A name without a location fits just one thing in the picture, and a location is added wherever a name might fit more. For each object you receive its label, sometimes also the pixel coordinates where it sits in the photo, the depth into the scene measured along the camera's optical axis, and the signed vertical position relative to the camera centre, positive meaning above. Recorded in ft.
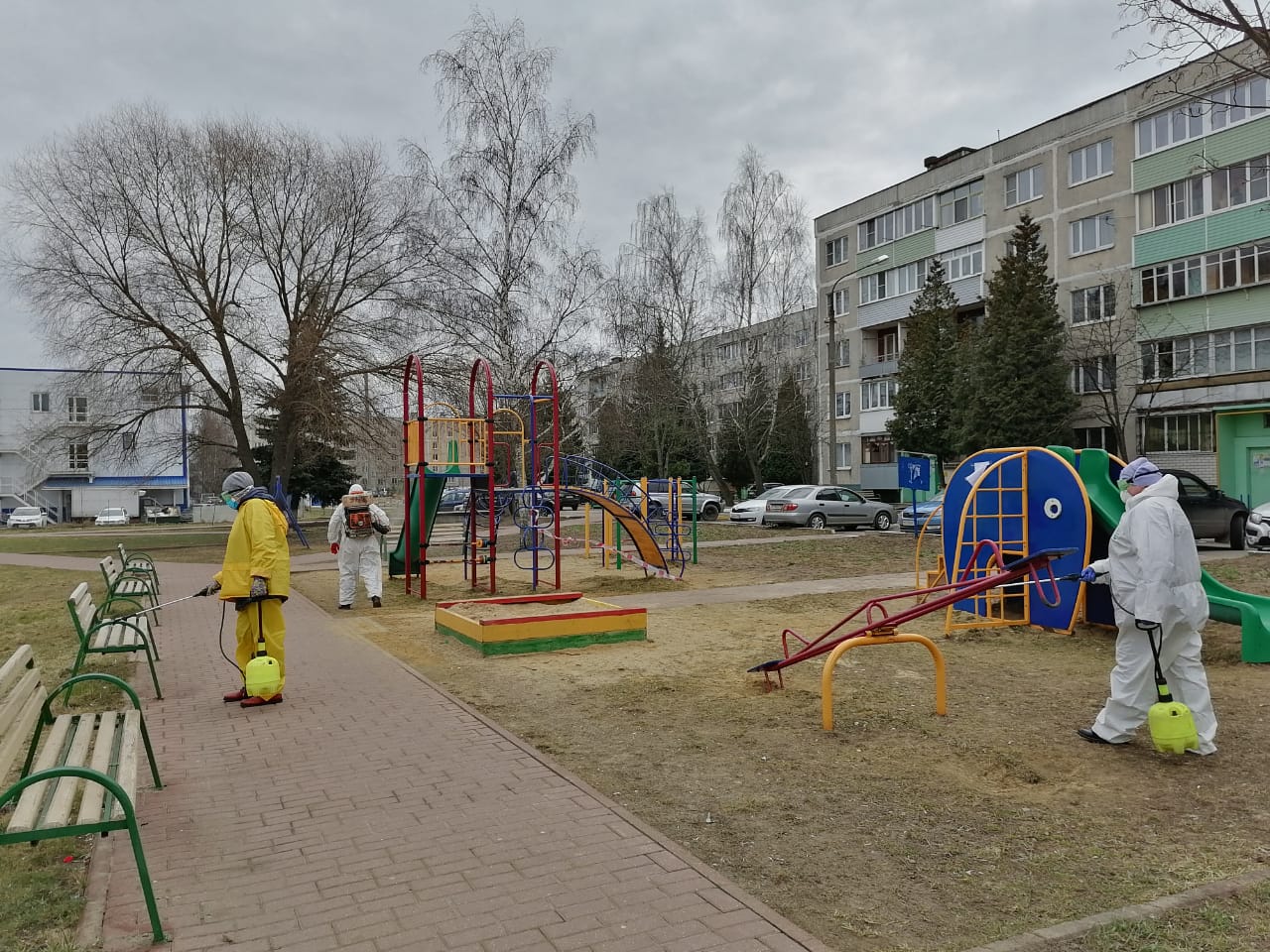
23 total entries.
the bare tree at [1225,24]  30.53 +15.37
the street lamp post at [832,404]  89.03 +8.00
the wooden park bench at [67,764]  11.49 -3.89
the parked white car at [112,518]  185.47 -2.97
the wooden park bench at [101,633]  24.94 -3.81
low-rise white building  92.38 +6.53
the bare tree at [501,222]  80.28 +23.81
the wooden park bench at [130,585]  36.63 -3.61
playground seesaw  20.87 -3.10
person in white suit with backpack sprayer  42.55 -1.97
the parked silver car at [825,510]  97.86 -2.38
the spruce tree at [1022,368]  111.55 +13.83
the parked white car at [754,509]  102.34 -2.26
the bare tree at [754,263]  131.54 +31.80
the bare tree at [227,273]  89.35 +22.66
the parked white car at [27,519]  173.99 -2.67
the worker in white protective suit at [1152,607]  17.90 -2.45
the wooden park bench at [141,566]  47.01 -3.49
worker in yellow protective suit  23.06 -1.80
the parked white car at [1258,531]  66.54 -3.79
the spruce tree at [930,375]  131.54 +15.62
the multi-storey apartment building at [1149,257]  101.60 +27.02
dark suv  64.85 -2.42
